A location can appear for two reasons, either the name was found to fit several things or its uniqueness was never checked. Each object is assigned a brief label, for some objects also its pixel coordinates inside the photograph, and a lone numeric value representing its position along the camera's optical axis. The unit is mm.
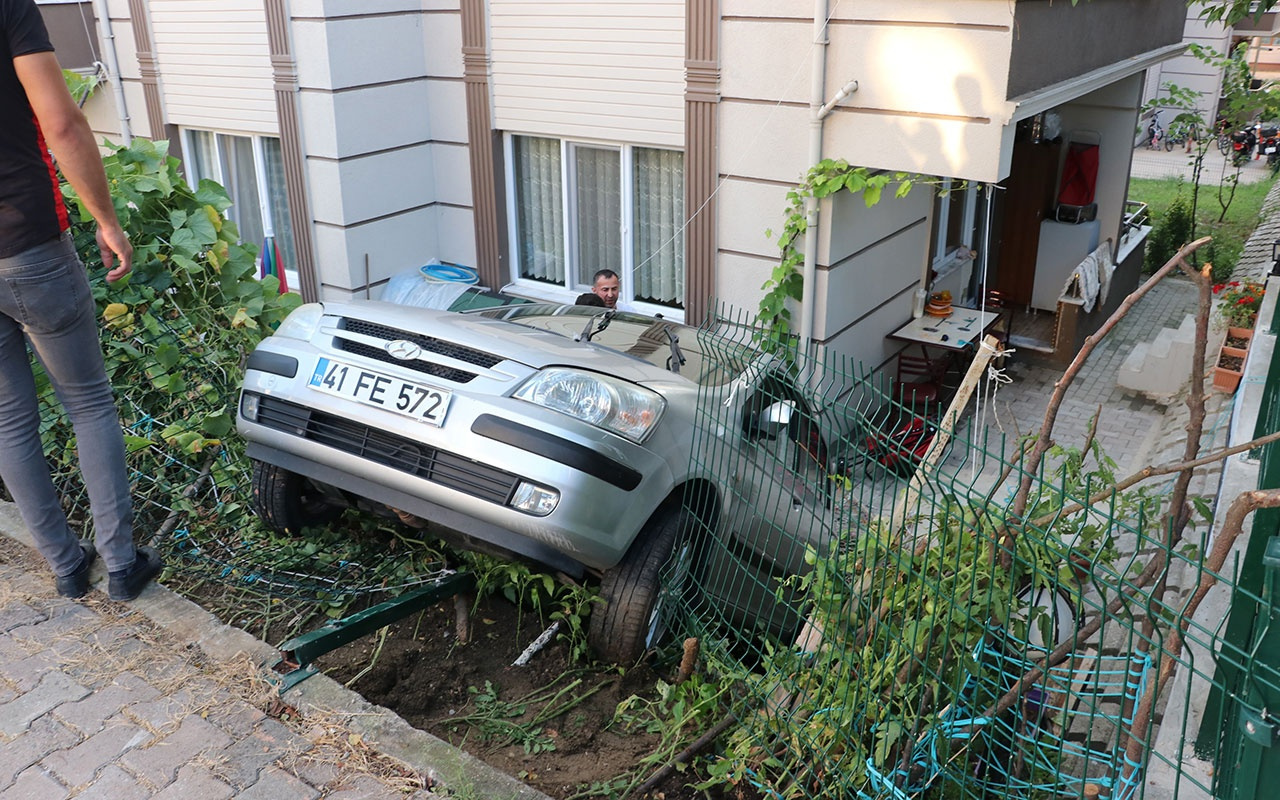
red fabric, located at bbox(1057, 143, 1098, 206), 11230
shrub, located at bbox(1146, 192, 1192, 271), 14094
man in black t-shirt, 3293
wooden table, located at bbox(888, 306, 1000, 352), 8734
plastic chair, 8880
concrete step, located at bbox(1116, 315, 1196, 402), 9531
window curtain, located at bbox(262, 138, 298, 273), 9936
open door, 11406
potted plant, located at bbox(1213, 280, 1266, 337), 8375
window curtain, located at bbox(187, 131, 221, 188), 10541
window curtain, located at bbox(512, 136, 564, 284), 9133
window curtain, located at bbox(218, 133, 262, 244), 10266
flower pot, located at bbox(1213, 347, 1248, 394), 7617
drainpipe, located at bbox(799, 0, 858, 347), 6957
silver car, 3568
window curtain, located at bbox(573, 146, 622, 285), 8812
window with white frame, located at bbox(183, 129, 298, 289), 10016
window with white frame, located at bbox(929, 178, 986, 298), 9955
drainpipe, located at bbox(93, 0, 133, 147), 10320
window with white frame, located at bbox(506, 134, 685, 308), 8539
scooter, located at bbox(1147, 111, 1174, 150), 24859
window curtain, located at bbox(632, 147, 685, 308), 8430
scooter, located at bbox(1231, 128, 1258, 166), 18225
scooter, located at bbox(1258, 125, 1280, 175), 21688
